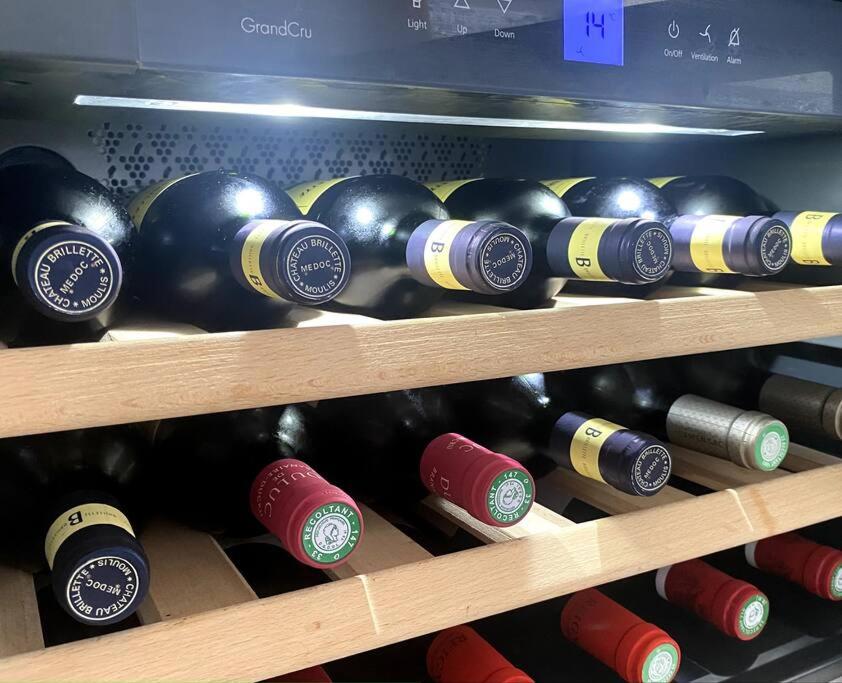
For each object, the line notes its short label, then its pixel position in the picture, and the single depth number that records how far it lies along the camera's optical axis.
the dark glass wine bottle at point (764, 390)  0.82
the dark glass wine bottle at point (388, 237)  0.59
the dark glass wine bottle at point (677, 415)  0.73
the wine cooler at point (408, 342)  0.49
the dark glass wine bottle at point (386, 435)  0.74
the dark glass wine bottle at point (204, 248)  0.59
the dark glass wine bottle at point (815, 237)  0.72
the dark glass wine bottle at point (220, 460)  0.67
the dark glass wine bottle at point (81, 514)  0.47
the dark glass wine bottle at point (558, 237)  0.59
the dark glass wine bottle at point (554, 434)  0.66
